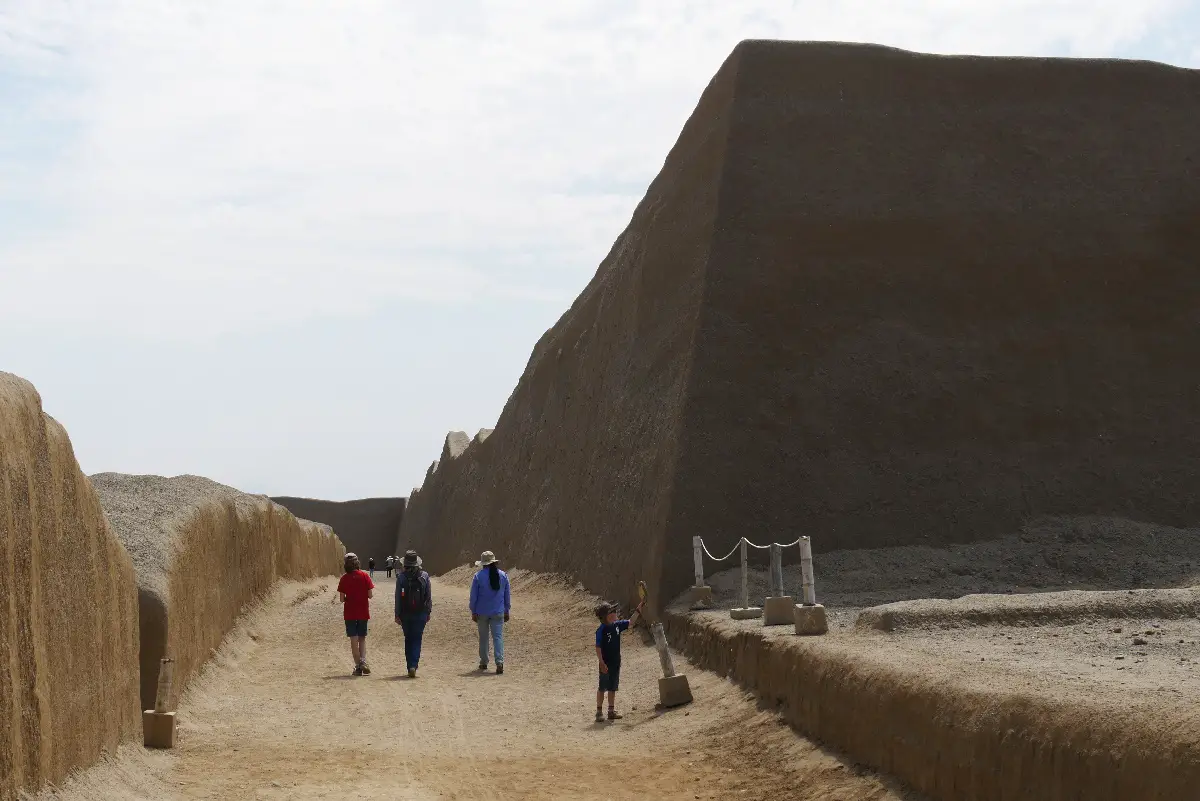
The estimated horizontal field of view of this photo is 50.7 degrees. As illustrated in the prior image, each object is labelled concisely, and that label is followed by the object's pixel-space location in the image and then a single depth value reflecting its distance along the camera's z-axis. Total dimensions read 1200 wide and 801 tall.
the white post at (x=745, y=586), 14.19
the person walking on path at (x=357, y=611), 15.38
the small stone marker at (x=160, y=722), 10.01
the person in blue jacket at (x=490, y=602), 15.39
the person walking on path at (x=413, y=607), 15.22
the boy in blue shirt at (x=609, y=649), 12.02
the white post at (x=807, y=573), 11.36
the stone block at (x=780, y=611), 12.73
